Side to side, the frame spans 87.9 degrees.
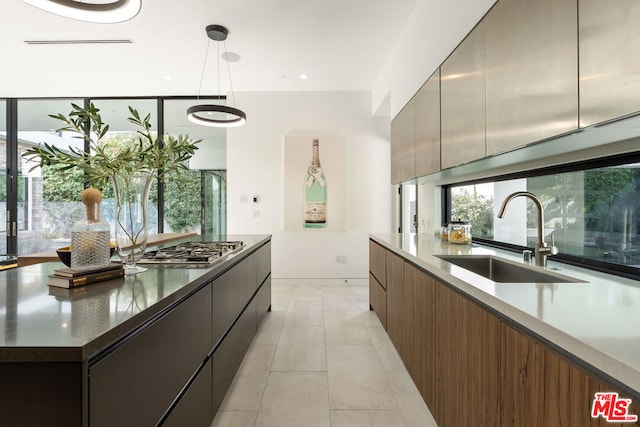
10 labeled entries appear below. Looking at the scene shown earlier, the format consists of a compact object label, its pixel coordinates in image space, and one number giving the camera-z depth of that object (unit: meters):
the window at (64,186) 5.23
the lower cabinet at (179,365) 0.80
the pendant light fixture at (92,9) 1.64
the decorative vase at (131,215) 1.40
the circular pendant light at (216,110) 3.09
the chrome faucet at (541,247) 1.59
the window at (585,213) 1.40
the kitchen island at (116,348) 0.69
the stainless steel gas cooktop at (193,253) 1.67
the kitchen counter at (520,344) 0.67
